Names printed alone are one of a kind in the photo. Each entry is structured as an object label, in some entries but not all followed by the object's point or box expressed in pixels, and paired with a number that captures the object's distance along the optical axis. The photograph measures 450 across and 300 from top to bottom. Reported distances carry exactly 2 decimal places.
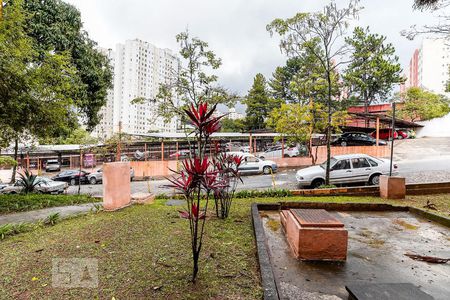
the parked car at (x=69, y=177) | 19.95
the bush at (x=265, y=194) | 8.62
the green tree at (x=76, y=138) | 30.69
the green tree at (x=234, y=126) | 36.38
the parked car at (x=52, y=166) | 25.24
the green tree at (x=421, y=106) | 30.73
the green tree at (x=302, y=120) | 13.61
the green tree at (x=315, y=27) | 9.90
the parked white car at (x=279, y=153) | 20.55
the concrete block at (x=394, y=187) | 7.74
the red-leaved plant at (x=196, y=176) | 2.48
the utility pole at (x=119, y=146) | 18.24
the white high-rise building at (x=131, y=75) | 59.44
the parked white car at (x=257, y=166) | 16.50
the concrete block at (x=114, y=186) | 6.25
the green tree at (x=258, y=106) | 34.41
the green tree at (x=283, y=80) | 34.78
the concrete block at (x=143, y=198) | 7.19
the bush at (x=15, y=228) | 4.70
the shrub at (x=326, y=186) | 10.02
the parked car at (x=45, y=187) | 12.89
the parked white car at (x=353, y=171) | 10.74
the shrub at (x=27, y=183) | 11.24
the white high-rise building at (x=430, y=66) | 59.66
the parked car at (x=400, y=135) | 27.50
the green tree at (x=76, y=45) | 12.09
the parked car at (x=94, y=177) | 19.30
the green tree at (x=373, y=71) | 28.17
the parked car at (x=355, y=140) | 22.08
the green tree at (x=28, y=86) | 7.15
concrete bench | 3.44
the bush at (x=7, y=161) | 9.35
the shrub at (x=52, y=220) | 5.60
